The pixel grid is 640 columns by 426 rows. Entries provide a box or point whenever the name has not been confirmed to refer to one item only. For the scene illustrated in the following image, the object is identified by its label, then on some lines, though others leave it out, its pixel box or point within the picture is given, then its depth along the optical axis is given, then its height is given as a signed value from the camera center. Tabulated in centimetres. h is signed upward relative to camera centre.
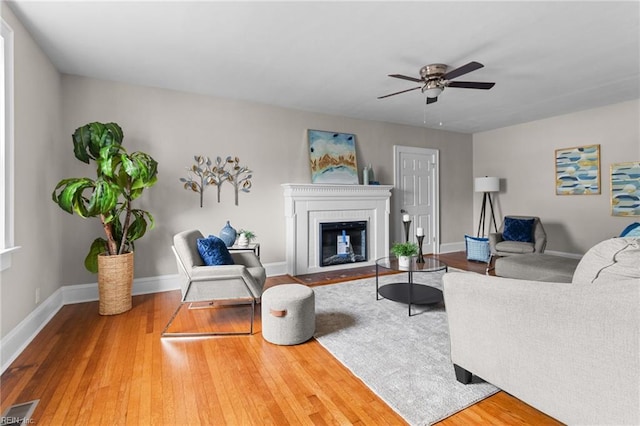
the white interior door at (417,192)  585 +34
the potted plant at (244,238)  388 -33
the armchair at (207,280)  263 -59
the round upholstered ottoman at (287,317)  245 -85
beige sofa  123 -58
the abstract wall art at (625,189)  458 +28
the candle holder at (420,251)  346 -46
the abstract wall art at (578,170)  498 +62
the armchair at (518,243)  468 -54
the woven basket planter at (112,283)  311 -70
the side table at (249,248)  364 -44
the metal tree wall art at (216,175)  413 +50
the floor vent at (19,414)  162 -108
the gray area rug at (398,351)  176 -105
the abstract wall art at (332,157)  496 +86
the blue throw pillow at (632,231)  297 -24
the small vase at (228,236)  374 -29
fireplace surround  466 -7
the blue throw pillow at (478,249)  531 -69
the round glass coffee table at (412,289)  307 -87
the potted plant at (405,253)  331 -46
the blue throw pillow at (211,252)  284 -38
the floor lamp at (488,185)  586 +45
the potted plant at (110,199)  288 +12
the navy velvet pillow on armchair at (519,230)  496 -35
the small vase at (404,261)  329 -54
